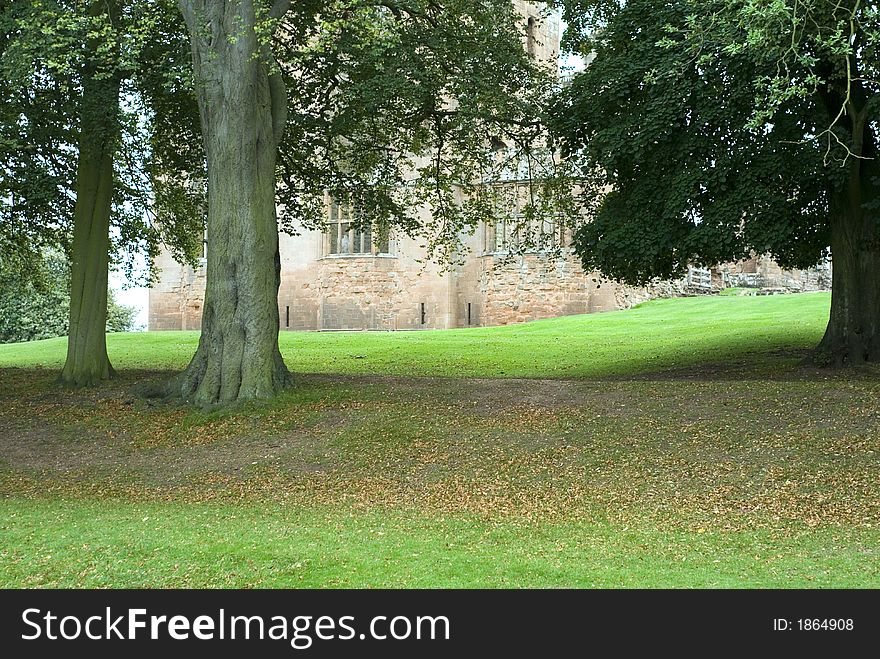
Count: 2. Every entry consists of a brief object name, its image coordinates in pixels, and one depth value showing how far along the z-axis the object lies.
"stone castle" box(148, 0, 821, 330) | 37.25
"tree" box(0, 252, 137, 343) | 40.81
